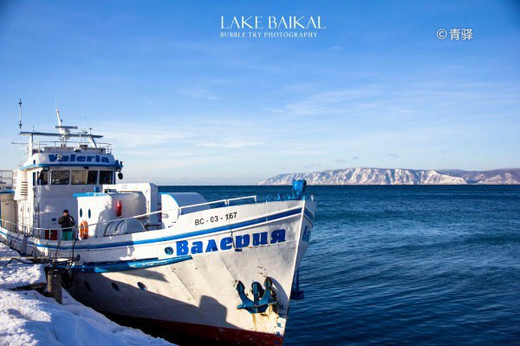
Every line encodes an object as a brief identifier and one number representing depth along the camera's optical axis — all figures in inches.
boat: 500.1
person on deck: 688.2
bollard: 453.7
